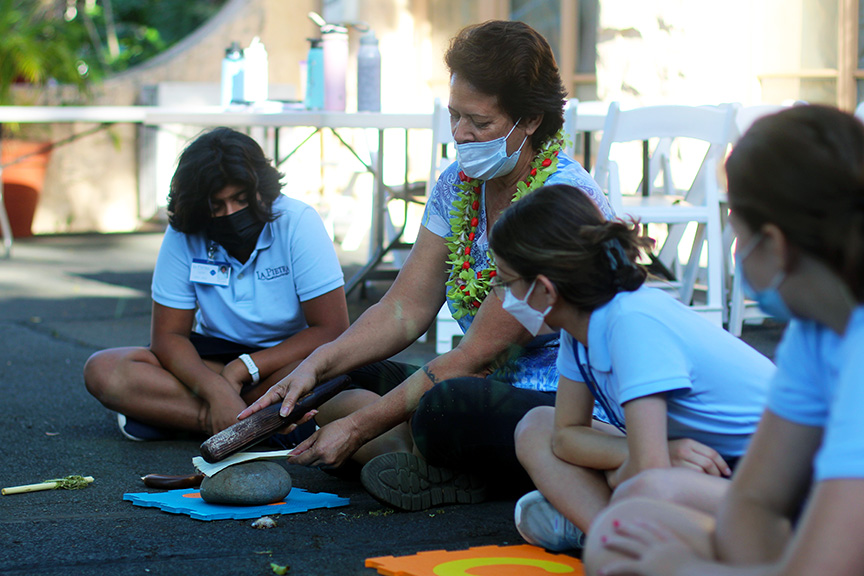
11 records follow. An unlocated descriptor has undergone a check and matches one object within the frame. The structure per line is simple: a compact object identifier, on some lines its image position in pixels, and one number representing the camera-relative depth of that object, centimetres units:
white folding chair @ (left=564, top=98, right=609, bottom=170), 829
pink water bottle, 1021
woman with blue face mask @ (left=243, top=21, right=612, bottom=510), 468
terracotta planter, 1642
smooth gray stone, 481
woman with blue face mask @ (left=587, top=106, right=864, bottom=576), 212
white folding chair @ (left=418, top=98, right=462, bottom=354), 831
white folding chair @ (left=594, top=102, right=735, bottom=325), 872
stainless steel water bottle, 1008
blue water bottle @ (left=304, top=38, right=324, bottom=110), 1035
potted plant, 1631
